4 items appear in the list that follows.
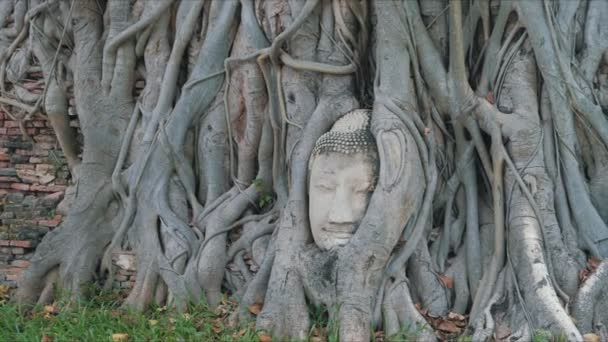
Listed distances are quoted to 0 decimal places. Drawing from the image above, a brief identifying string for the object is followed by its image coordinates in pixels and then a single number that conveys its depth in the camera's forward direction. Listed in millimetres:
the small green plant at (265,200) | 4801
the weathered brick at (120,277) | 5008
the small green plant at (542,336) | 3687
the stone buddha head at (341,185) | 4109
